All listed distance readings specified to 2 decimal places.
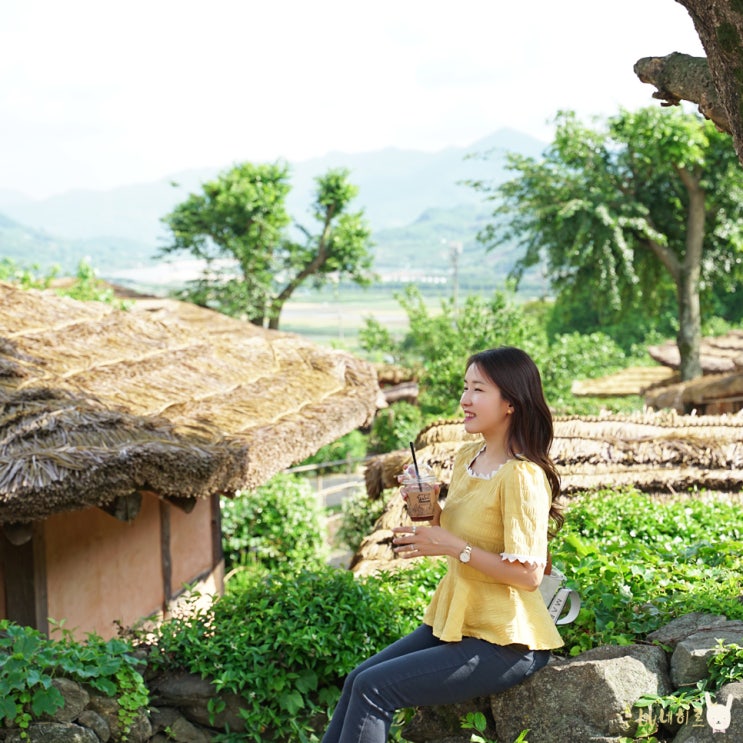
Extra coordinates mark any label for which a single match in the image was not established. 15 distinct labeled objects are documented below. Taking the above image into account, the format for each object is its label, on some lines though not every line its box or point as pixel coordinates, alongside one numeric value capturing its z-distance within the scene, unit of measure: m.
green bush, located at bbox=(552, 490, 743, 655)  3.80
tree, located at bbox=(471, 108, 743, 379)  20.39
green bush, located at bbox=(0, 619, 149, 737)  3.62
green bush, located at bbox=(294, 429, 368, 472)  29.56
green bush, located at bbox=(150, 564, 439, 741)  4.18
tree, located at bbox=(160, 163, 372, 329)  33.03
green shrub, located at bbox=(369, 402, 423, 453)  22.20
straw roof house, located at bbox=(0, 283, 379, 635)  5.83
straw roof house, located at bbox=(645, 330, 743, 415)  16.16
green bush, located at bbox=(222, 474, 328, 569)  13.07
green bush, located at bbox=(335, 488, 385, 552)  12.63
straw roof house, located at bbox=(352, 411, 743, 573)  6.59
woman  3.10
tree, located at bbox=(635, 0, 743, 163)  3.19
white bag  3.48
